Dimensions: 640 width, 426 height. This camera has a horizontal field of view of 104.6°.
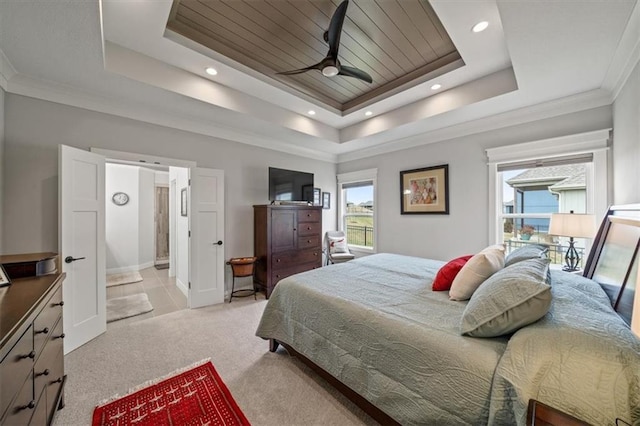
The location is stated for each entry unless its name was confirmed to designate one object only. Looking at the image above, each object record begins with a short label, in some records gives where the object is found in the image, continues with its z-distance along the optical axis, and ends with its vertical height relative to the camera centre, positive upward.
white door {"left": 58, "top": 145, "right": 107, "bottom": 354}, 2.40 -0.31
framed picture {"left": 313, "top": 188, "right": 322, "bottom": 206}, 5.31 +0.33
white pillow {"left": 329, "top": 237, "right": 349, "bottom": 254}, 5.04 -0.68
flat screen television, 4.24 +0.49
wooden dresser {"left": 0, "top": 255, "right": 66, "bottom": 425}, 0.90 -0.62
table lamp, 2.43 -0.16
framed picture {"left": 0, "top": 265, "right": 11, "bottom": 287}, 1.30 -0.35
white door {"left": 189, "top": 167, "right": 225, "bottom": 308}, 3.55 -0.37
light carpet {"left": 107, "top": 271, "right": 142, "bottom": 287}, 4.80 -1.36
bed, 0.96 -0.68
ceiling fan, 1.92 +1.45
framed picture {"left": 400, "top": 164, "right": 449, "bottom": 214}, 3.96 +0.37
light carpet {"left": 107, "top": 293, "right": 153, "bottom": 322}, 3.26 -1.35
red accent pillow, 2.03 -0.53
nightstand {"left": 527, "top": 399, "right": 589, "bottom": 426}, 0.91 -0.77
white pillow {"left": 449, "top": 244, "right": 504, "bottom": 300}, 1.78 -0.45
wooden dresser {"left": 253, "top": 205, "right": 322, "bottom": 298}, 4.02 -0.50
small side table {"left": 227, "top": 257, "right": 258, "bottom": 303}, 3.82 -0.86
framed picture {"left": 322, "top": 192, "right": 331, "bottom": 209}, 5.48 +0.28
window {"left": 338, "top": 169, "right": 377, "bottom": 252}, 5.15 +0.10
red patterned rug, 1.61 -1.35
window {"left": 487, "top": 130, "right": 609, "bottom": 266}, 2.79 +0.33
